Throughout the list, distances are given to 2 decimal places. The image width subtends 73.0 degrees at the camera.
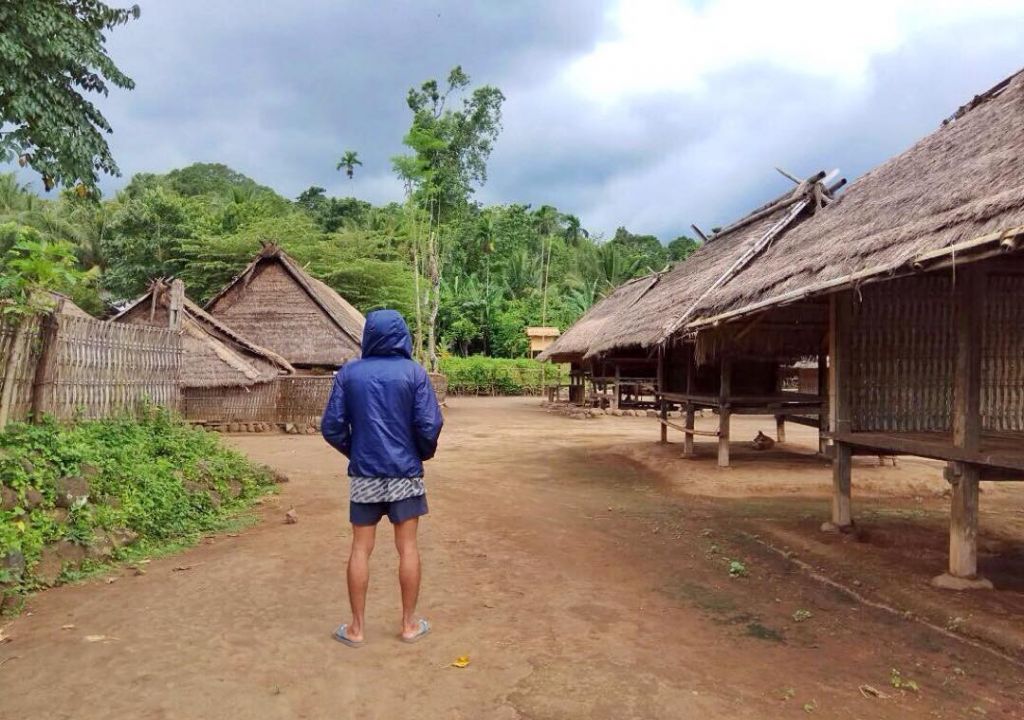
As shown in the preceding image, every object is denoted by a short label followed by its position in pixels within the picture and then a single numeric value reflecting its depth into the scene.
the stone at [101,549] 4.96
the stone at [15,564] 4.28
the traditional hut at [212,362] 15.13
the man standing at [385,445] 3.58
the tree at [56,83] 8.03
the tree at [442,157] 31.42
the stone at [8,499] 4.77
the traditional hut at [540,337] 34.75
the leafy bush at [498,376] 32.75
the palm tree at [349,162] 50.03
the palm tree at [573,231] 53.62
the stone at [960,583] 4.65
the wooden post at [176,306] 10.43
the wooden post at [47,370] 6.53
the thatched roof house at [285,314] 18.52
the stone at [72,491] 5.14
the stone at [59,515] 4.97
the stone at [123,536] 5.23
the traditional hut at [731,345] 10.18
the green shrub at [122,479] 4.91
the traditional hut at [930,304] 4.55
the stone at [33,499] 4.88
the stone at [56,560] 4.53
